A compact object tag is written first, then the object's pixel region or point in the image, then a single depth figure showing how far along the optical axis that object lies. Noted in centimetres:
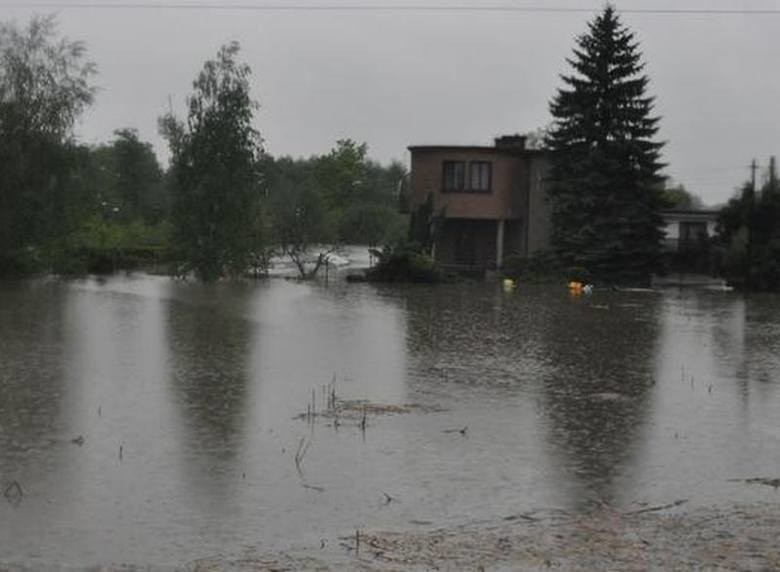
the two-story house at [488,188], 5741
